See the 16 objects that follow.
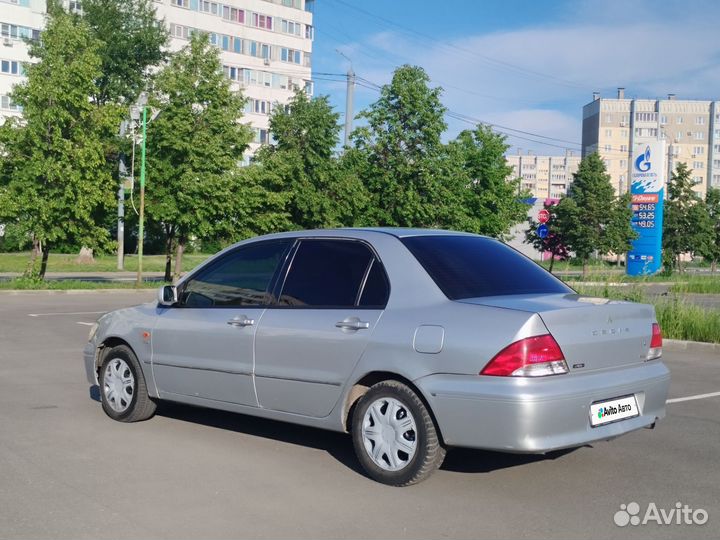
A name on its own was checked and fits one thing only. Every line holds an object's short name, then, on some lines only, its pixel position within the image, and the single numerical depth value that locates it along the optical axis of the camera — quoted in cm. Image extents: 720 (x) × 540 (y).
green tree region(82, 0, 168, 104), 5566
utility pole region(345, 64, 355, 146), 5438
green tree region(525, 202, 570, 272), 4722
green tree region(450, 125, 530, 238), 4131
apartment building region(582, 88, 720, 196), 14925
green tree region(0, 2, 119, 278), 2930
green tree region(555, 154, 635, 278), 4597
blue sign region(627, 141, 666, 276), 4459
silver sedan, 507
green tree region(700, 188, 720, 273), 5941
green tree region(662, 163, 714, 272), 5522
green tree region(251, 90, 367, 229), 3572
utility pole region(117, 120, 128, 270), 3253
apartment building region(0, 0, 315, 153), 7981
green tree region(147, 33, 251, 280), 3177
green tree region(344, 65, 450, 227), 3644
